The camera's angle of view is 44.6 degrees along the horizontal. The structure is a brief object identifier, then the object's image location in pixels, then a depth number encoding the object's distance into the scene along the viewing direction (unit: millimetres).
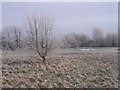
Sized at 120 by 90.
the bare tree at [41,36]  8754
